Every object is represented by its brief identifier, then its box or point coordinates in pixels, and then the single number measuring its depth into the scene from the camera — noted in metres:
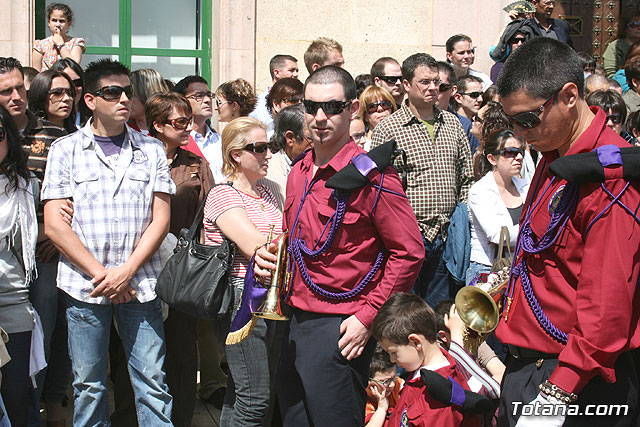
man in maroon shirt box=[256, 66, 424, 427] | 3.54
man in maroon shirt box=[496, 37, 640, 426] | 2.50
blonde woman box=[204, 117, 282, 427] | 4.22
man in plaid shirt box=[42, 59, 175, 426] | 4.40
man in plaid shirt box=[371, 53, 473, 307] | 5.96
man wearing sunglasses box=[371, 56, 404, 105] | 7.57
